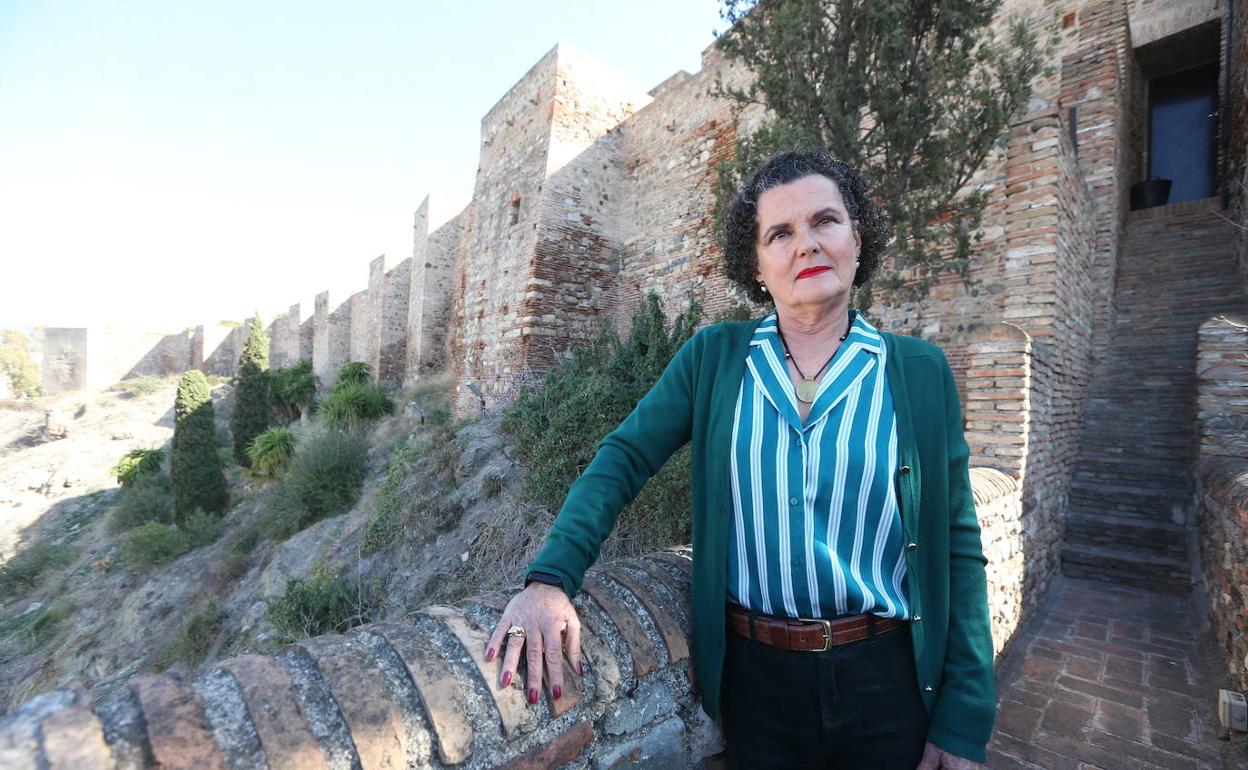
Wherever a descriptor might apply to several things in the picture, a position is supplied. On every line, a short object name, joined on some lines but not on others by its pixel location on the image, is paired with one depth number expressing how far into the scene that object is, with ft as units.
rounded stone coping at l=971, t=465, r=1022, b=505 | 8.84
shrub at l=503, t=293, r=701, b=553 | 14.88
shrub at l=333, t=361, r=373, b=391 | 51.60
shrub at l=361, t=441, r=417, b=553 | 21.91
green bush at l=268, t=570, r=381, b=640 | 17.37
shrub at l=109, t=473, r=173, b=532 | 42.39
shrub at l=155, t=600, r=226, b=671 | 22.56
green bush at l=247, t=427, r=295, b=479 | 39.14
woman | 3.73
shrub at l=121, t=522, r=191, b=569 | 34.22
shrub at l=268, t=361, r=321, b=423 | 53.57
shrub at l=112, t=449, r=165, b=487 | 48.62
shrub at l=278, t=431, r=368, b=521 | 30.07
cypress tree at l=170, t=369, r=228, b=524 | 40.24
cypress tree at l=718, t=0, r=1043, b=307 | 15.07
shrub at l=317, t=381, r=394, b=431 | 40.40
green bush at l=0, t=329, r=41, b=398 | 91.09
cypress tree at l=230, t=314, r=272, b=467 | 49.39
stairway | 14.93
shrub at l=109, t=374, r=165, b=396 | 74.13
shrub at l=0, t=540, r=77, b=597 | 38.60
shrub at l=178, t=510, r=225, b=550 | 35.81
